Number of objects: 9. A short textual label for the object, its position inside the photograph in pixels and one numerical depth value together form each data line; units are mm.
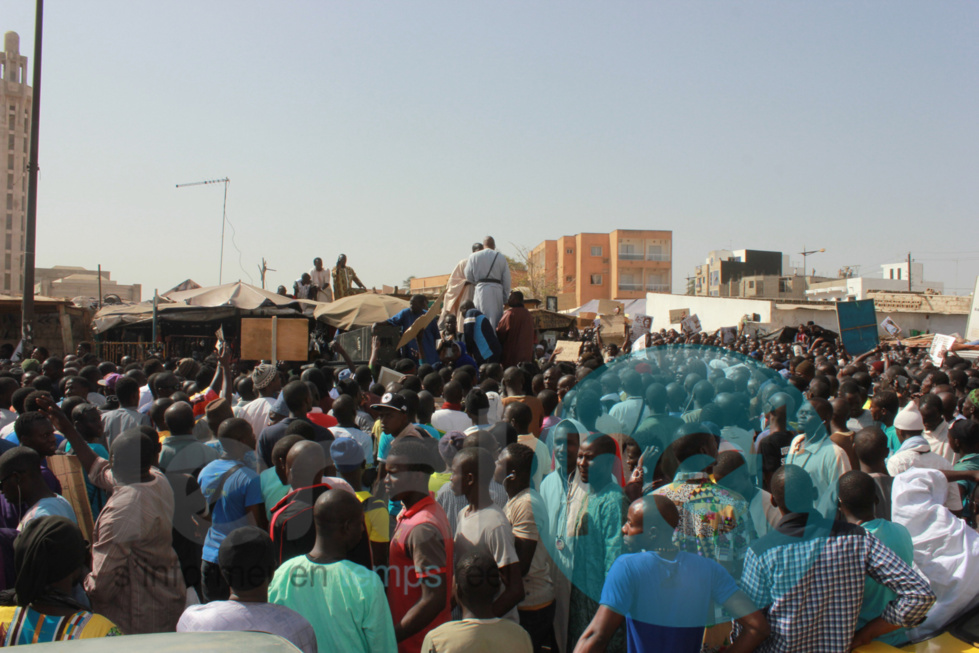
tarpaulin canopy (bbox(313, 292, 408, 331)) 13180
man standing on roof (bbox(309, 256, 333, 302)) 17453
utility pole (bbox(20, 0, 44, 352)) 11109
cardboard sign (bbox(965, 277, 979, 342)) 20172
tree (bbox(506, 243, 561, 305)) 54494
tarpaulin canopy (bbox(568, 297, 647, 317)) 50038
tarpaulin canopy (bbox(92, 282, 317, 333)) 13969
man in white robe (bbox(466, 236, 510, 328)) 9849
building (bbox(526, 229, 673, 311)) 70375
